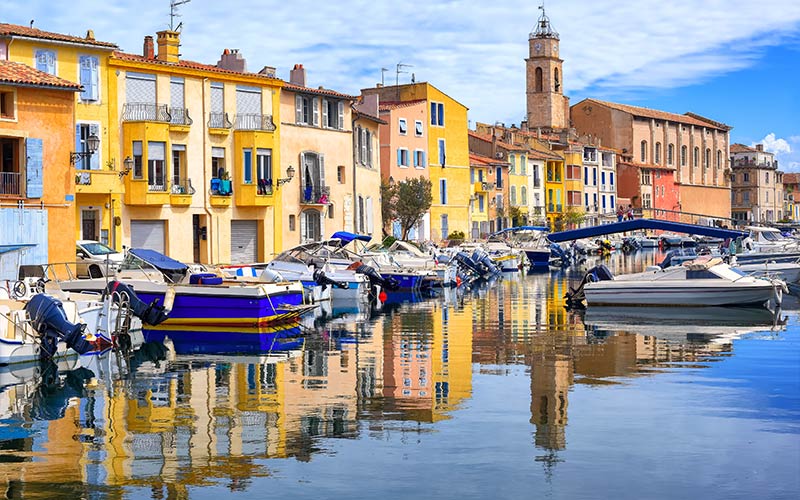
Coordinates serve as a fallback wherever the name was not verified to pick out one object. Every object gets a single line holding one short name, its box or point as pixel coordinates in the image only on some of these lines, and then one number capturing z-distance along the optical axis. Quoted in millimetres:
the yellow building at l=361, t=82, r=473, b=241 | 75375
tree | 67125
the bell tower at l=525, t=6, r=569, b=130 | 126812
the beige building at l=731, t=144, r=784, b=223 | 158500
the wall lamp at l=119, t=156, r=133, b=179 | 43253
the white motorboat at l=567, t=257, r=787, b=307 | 34688
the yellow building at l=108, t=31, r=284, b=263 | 44188
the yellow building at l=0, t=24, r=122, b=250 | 40812
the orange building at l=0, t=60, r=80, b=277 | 32625
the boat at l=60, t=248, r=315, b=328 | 28781
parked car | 34156
